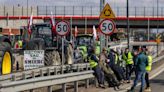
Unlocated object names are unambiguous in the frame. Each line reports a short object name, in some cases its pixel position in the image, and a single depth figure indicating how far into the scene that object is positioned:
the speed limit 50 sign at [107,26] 21.38
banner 18.73
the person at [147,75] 19.73
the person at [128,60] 25.37
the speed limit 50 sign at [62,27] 20.18
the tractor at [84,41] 38.31
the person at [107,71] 20.70
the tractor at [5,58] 18.37
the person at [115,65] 22.23
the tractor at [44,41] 25.42
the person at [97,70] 20.73
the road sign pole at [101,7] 22.83
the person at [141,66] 19.36
